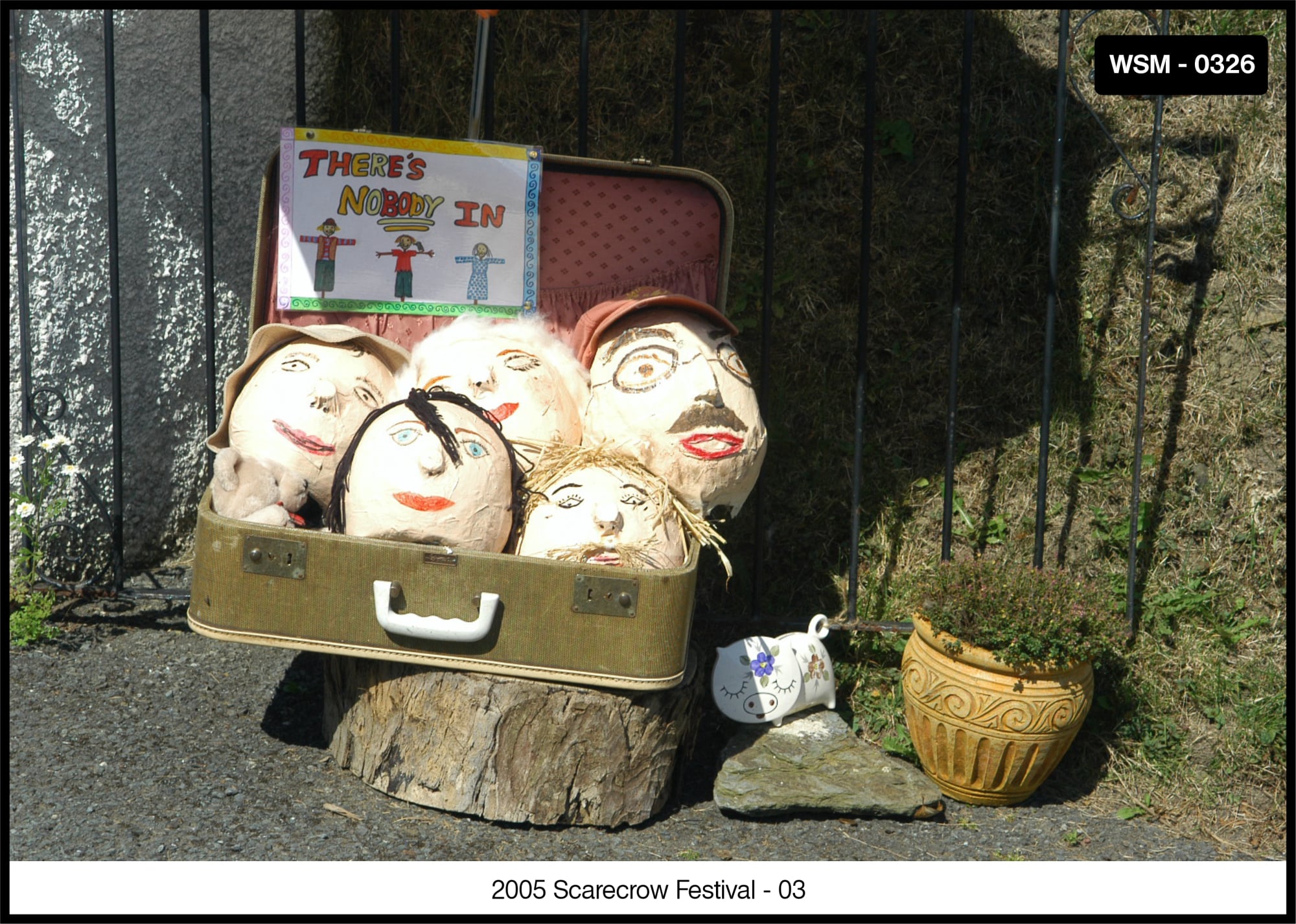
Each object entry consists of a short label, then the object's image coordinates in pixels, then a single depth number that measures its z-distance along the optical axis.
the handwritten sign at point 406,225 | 3.33
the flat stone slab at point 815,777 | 3.00
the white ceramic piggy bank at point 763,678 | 3.22
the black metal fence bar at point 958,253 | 3.45
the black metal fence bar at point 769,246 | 3.49
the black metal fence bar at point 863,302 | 3.48
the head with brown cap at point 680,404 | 2.94
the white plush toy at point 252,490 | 2.83
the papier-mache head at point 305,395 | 2.95
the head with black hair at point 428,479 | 2.69
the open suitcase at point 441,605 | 2.69
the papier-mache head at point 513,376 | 3.01
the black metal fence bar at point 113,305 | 3.53
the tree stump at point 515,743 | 2.78
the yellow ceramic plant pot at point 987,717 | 3.03
